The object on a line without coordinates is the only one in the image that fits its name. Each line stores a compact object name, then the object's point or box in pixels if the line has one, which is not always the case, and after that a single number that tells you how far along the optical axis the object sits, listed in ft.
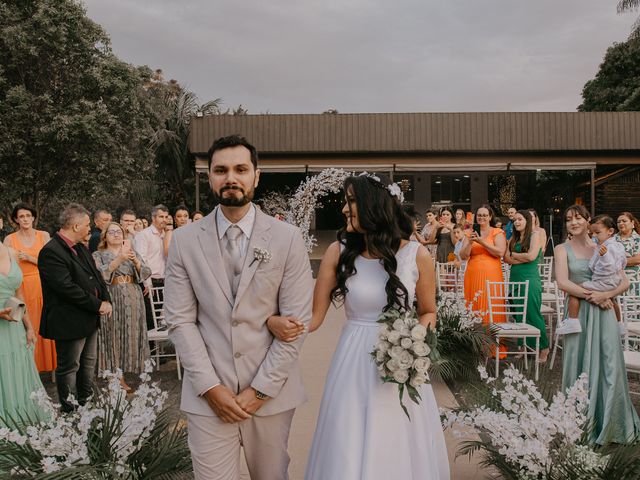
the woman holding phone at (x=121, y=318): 20.21
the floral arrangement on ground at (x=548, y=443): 9.32
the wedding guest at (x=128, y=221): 27.07
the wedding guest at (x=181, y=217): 27.78
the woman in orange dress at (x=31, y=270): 21.12
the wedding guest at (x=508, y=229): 46.70
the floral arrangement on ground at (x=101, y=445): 9.57
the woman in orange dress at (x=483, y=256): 24.16
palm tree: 90.61
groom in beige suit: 7.59
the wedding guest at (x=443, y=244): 37.39
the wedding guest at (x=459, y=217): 36.59
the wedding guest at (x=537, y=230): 24.85
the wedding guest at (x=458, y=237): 29.56
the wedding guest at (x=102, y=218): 22.35
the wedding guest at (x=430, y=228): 36.38
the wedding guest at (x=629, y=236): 26.63
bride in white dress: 8.74
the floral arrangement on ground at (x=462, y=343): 19.61
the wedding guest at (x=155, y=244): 24.41
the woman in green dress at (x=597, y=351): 14.10
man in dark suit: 15.37
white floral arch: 34.12
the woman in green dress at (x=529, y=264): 23.88
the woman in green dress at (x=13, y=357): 14.29
